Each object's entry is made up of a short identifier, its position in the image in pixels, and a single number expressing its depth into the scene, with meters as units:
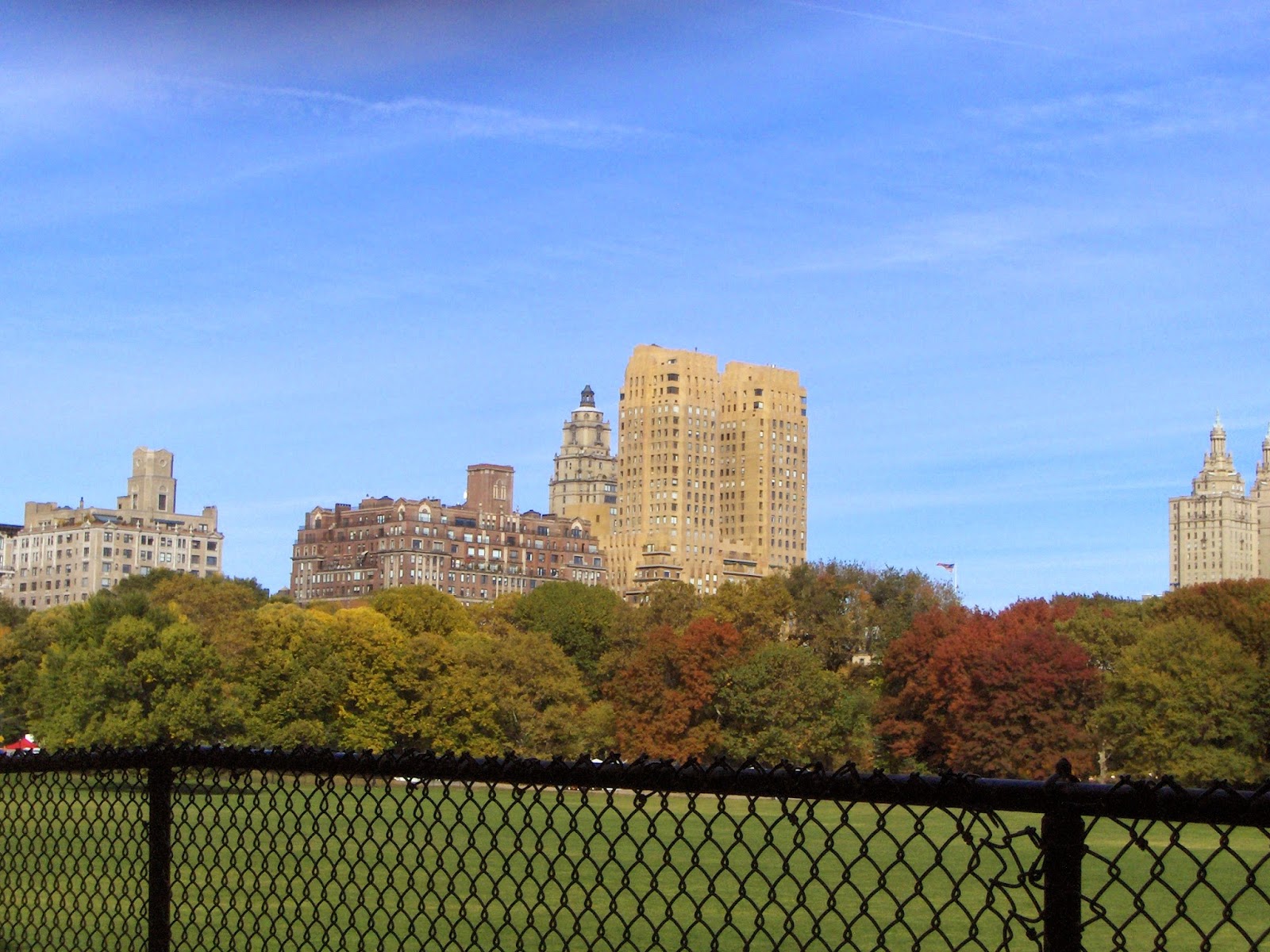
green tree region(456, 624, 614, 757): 93.12
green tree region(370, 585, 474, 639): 114.56
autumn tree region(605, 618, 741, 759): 95.31
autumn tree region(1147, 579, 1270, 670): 89.75
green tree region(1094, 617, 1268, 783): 79.56
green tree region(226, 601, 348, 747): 87.69
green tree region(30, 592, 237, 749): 78.19
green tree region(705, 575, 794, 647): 115.62
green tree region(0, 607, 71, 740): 110.81
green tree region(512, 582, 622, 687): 127.06
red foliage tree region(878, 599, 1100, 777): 88.19
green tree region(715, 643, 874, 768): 91.12
